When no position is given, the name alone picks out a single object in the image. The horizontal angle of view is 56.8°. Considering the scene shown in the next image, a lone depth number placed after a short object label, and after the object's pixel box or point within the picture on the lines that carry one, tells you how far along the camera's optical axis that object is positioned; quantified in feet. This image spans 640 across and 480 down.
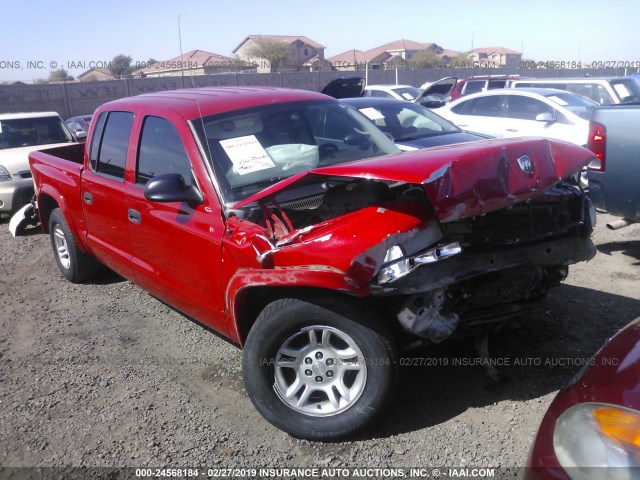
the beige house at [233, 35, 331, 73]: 168.95
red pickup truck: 9.34
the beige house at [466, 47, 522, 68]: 211.61
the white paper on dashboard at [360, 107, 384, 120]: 26.63
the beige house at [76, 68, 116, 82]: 128.36
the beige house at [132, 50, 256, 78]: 105.19
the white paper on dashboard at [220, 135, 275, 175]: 12.11
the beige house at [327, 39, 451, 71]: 215.04
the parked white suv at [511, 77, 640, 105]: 37.63
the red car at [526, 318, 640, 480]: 5.66
